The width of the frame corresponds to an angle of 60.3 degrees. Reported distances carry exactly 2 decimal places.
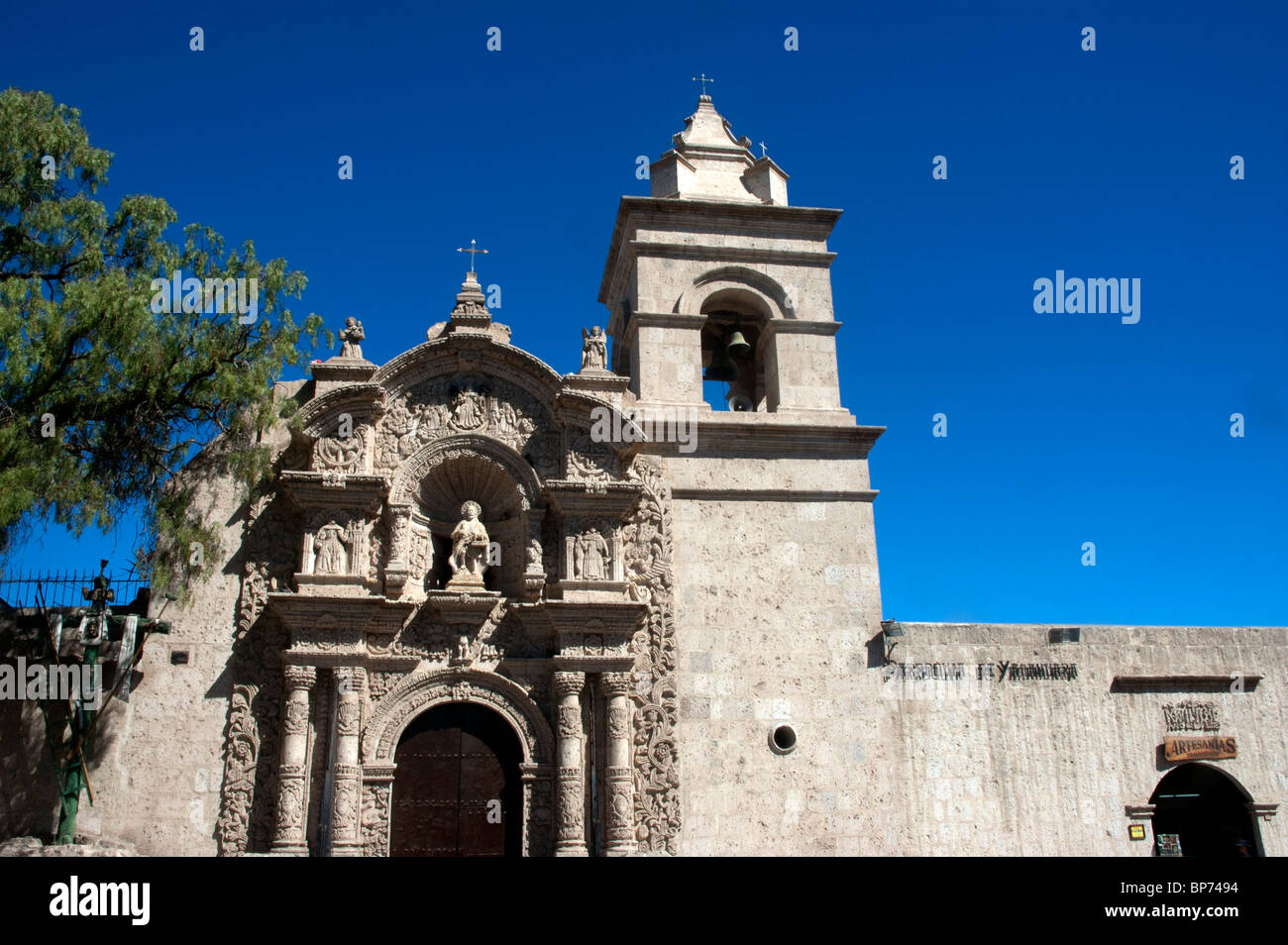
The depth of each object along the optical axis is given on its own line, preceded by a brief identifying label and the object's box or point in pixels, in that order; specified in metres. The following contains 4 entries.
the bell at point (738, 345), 14.69
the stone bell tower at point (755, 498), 12.31
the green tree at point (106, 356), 10.27
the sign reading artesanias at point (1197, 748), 13.48
